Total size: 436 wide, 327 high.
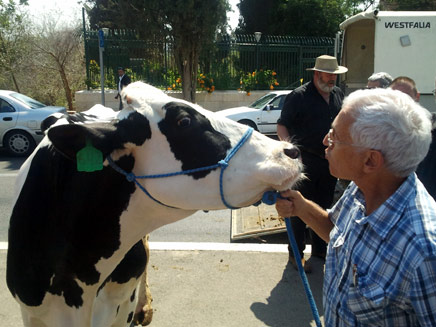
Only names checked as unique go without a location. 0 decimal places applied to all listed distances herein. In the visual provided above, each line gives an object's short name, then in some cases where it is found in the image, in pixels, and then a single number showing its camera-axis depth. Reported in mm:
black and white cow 1817
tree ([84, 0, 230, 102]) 14961
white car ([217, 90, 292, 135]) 12422
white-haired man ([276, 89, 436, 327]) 1357
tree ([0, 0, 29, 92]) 19469
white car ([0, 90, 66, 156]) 10625
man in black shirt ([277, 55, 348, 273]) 4141
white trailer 10367
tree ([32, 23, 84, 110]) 19219
